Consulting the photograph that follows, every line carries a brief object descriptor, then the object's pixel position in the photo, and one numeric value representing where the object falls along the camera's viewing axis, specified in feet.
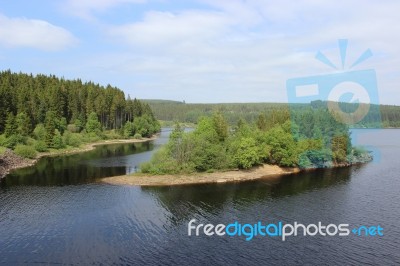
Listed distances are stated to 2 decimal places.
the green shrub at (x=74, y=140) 404.98
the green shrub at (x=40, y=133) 376.07
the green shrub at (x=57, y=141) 378.53
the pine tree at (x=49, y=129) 372.99
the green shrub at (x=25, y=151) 313.53
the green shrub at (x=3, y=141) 317.42
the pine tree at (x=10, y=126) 339.98
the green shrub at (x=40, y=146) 357.22
